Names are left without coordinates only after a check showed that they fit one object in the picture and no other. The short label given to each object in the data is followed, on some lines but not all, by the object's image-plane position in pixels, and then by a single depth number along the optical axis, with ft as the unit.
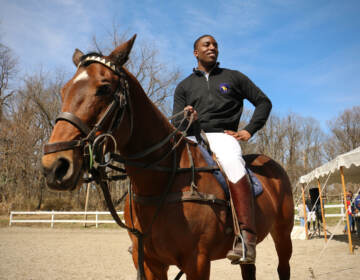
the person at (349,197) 42.64
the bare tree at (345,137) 139.44
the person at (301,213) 48.67
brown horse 5.73
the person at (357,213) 37.80
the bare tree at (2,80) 96.74
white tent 27.55
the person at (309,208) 43.77
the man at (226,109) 8.39
